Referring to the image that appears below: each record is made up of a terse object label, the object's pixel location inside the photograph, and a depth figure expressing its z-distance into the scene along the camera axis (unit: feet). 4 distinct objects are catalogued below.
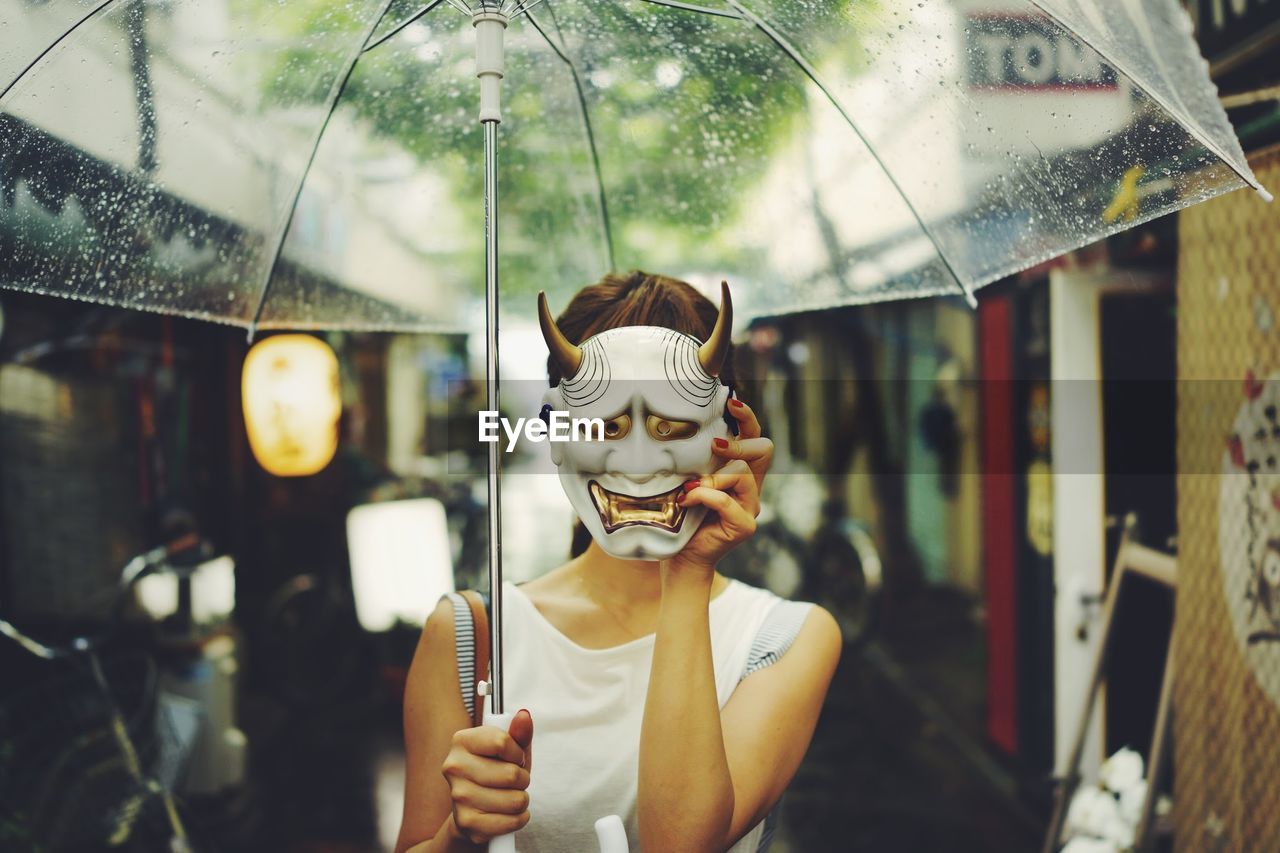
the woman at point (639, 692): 5.06
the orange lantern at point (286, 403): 21.35
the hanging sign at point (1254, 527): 10.31
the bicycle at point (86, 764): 13.25
